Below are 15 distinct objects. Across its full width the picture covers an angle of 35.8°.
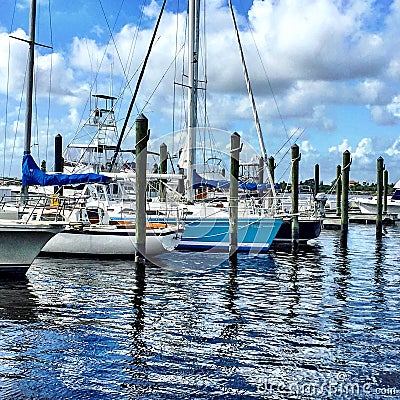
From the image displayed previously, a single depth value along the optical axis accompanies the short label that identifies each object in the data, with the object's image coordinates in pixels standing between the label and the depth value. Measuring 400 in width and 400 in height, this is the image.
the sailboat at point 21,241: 19.16
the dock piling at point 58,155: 40.94
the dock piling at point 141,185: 21.67
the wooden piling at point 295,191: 30.67
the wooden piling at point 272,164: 38.09
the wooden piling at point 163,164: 32.67
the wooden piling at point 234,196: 25.50
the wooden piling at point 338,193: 51.59
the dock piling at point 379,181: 41.97
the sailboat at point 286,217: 31.56
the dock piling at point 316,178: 63.36
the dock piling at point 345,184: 38.44
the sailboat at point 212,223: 28.64
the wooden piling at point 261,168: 36.59
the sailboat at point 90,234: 25.27
